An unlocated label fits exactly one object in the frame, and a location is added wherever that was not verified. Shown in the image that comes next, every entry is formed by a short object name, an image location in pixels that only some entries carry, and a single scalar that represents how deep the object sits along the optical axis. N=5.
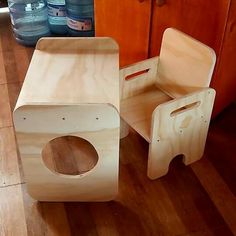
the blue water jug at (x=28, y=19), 2.31
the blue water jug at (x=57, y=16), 2.28
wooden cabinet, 1.34
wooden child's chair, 1.23
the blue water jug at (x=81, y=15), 2.23
